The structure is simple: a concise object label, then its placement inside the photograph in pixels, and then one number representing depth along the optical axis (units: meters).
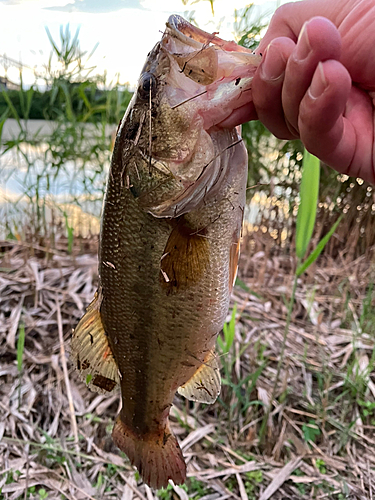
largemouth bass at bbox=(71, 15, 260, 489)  0.18
